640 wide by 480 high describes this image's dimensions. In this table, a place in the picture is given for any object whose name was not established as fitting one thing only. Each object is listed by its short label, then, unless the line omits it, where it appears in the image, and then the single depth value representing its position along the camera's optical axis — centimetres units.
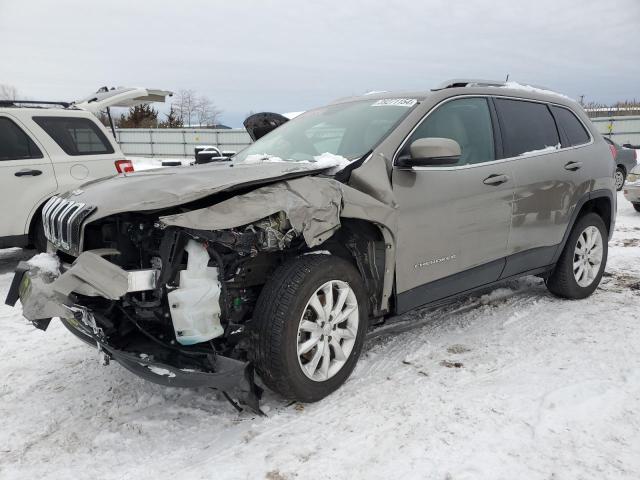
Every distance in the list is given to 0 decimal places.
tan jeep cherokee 244
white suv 564
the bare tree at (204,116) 4572
